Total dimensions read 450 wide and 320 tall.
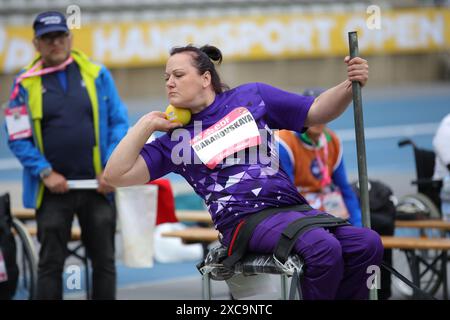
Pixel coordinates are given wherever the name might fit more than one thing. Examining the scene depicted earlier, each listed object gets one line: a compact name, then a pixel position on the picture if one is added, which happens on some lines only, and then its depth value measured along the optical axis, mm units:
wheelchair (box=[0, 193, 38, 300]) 14945
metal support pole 9727
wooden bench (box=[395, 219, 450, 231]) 16641
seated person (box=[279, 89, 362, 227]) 14617
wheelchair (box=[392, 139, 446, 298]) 16812
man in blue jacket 14180
